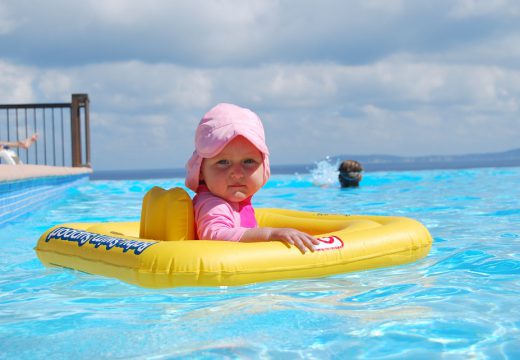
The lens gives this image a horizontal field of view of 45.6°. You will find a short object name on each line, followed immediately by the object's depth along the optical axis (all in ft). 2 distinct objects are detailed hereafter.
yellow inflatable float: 9.04
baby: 10.30
